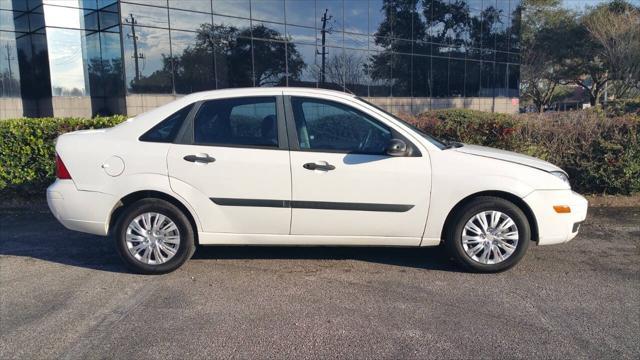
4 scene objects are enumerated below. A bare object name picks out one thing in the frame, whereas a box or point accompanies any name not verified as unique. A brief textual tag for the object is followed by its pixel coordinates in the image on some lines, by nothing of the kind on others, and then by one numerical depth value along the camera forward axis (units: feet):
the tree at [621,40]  81.05
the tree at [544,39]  117.50
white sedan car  14.55
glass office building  61.41
